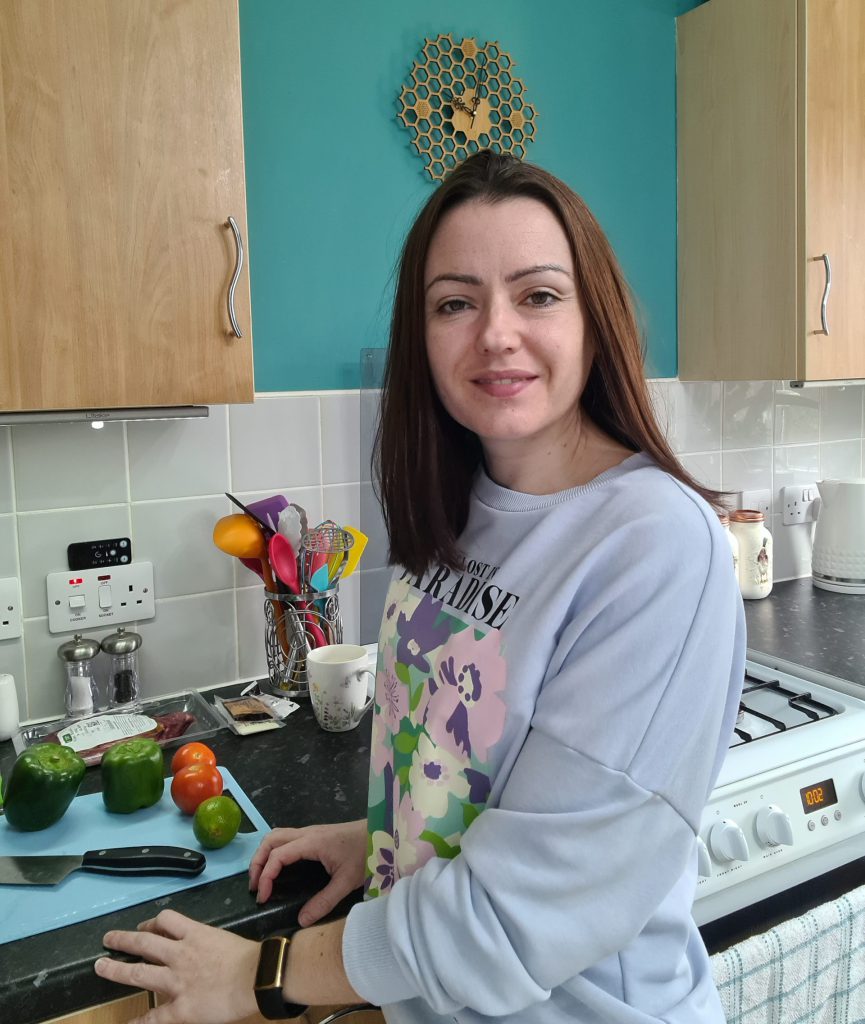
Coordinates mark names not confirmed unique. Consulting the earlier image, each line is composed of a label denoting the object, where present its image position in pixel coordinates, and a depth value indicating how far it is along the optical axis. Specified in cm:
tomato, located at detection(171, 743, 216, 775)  117
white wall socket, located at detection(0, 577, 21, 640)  142
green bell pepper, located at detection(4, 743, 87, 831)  103
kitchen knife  96
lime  101
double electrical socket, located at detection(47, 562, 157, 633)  146
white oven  121
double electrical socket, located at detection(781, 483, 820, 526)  223
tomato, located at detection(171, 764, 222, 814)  109
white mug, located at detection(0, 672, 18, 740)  135
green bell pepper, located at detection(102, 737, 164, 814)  109
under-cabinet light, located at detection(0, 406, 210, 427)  115
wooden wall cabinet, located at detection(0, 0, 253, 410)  107
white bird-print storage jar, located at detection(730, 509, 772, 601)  204
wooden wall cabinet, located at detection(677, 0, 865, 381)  173
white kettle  208
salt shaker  142
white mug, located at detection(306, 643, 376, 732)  133
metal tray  134
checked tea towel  120
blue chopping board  91
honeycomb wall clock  169
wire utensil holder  151
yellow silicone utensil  157
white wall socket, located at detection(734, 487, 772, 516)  218
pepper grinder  144
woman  67
